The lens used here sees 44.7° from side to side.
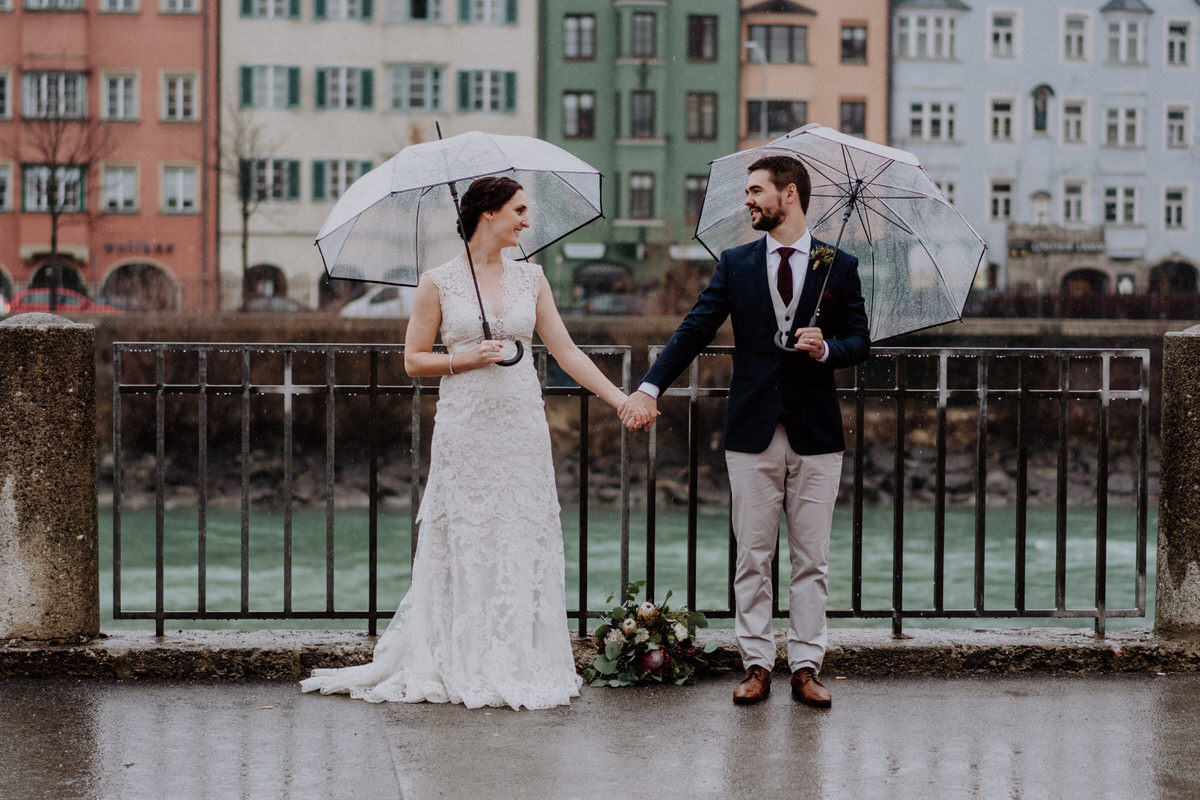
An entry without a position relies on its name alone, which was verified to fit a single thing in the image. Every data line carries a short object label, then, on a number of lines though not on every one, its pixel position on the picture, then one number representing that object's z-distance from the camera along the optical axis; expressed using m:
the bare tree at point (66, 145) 46.09
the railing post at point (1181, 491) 5.60
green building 48.41
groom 5.01
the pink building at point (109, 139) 46.31
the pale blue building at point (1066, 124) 49.94
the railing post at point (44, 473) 5.29
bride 5.05
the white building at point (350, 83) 47.66
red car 39.59
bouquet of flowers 5.28
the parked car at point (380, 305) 37.47
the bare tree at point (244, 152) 46.09
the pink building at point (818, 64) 49.88
